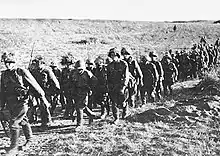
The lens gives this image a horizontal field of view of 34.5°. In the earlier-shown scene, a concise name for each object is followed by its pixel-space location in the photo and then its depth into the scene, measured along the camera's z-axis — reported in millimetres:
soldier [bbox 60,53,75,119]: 9055
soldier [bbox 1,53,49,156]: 6422
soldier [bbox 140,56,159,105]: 11911
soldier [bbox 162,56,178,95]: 13742
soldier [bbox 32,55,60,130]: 8703
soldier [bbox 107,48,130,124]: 8727
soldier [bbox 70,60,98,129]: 8328
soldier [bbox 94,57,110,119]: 9672
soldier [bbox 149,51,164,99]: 12539
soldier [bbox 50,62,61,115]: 10602
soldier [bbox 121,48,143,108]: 10241
